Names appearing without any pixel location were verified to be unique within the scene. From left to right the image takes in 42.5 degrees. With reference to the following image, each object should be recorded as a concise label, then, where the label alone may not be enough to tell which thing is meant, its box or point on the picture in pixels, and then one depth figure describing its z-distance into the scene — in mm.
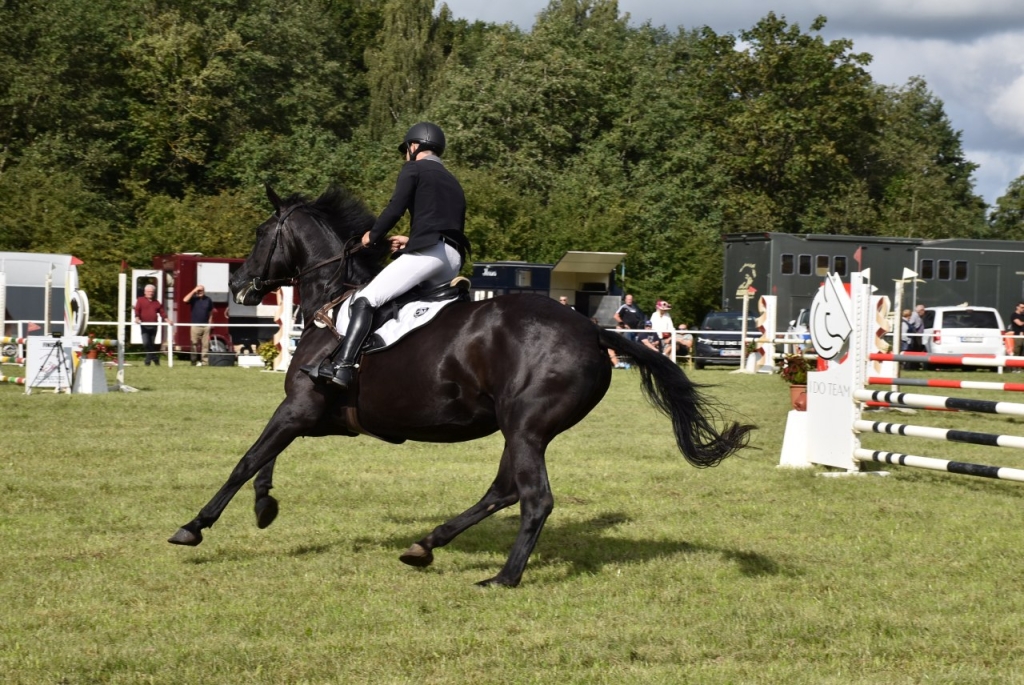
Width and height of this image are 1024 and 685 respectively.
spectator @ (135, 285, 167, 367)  29188
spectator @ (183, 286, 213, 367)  30031
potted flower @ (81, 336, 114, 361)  20375
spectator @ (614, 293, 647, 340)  32156
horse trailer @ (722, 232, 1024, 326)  38438
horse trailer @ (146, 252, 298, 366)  33750
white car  35125
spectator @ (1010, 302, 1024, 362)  34469
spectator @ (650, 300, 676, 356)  31000
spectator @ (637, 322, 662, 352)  31719
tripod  19938
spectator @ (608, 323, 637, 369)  31344
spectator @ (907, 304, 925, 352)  34062
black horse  7012
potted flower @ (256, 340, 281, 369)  27922
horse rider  7449
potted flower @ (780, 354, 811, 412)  13734
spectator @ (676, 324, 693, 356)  32562
